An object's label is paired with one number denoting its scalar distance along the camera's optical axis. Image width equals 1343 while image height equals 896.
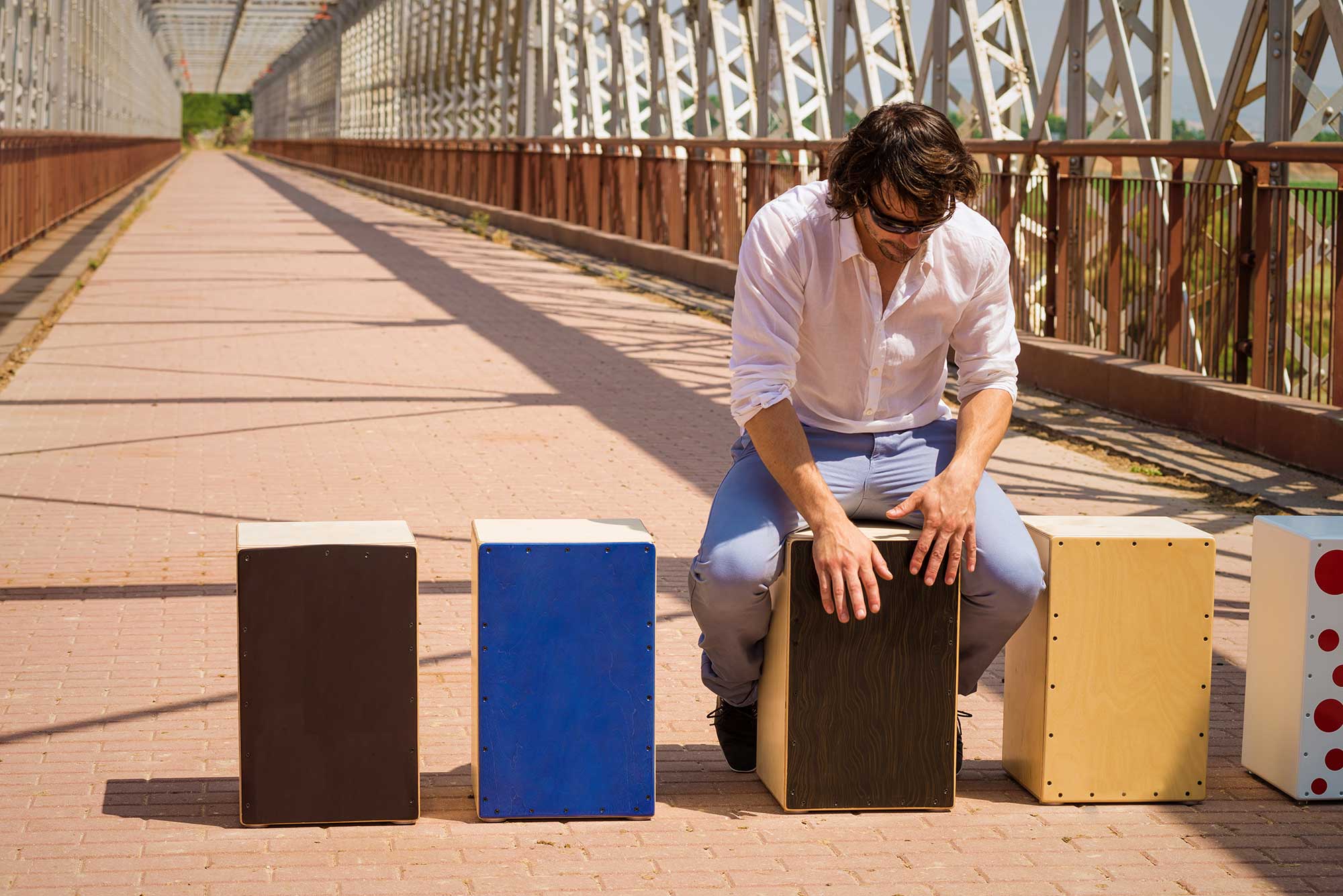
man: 3.94
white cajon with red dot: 4.04
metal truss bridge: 9.06
